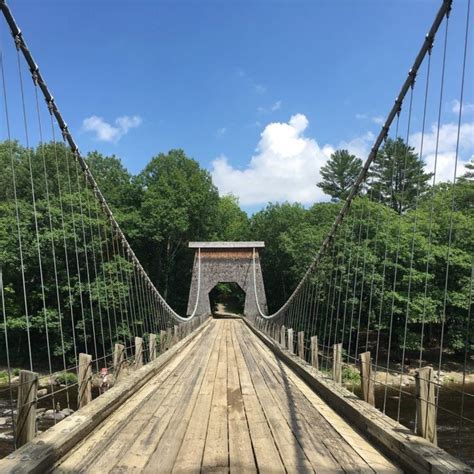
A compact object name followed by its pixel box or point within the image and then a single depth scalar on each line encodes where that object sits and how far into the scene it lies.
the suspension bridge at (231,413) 2.04
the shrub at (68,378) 15.07
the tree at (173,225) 25.44
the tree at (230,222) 33.41
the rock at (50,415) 10.27
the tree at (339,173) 38.38
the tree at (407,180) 29.94
